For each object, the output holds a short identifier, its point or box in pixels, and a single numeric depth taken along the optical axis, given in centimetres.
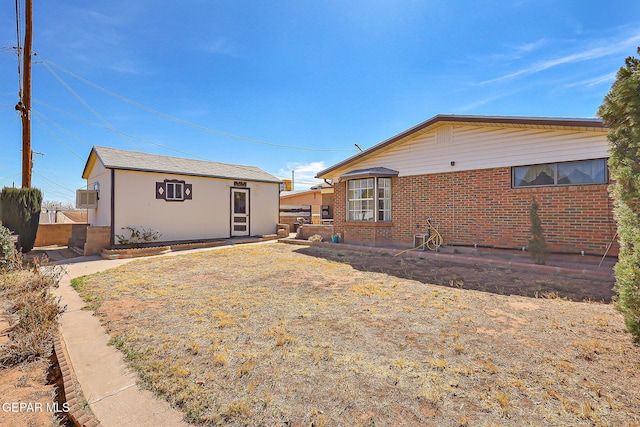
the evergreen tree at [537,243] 691
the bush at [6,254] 656
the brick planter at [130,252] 966
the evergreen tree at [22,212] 1083
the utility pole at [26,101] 1166
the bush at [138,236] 1109
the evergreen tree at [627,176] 266
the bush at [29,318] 308
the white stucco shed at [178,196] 1131
